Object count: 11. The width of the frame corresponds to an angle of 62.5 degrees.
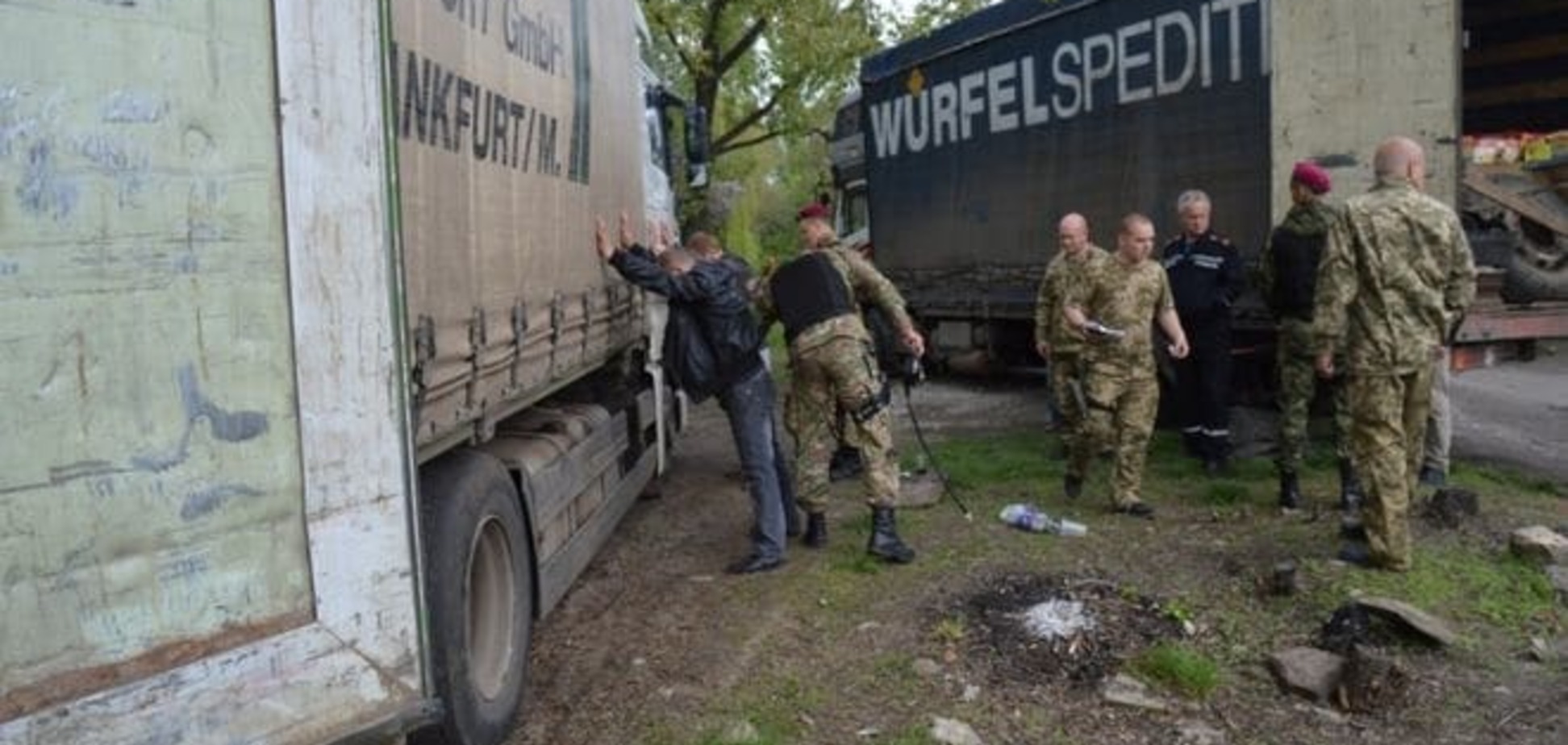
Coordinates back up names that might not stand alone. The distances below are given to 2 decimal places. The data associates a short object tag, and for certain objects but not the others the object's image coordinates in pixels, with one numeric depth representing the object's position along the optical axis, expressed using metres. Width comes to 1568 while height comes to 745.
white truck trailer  2.23
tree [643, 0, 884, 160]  17.02
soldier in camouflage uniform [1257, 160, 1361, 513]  6.58
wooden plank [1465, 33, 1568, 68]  8.84
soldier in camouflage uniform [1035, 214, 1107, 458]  7.26
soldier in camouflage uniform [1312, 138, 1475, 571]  5.30
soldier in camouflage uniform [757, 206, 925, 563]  5.88
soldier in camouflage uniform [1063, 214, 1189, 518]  6.62
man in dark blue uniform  7.20
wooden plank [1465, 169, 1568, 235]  7.51
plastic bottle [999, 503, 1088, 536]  6.28
